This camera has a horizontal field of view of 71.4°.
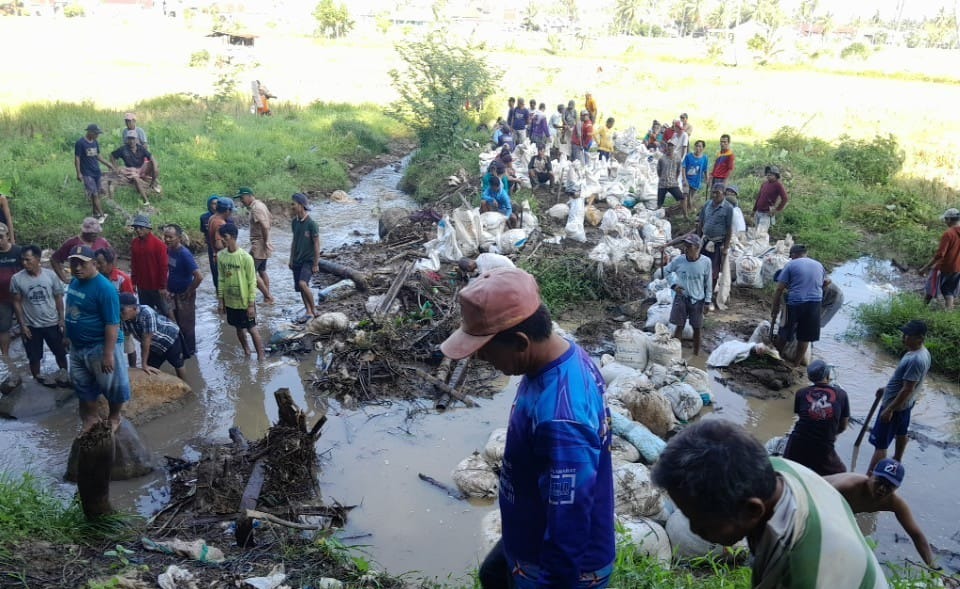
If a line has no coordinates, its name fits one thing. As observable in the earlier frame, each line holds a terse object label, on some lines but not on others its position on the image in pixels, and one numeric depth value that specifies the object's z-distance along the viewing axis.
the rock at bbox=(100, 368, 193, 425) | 6.00
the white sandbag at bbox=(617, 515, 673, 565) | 4.10
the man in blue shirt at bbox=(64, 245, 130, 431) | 4.96
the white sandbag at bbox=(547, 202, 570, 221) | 11.89
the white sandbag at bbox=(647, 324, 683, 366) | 6.82
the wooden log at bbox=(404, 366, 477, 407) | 6.52
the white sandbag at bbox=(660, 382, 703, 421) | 6.12
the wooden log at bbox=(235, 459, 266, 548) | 4.14
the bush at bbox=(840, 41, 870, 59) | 40.03
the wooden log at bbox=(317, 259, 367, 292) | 9.15
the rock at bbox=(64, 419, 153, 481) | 5.06
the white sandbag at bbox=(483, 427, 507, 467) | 5.30
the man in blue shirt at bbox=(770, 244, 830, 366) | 6.83
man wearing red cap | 1.84
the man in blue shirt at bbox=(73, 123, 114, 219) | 10.36
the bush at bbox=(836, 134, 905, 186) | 15.42
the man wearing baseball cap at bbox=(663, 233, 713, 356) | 7.16
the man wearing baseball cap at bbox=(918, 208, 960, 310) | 7.98
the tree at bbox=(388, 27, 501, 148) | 16.72
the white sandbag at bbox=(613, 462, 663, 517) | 4.50
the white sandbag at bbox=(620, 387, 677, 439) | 5.82
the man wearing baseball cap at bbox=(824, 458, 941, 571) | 2.86
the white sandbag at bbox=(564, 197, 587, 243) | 10.74
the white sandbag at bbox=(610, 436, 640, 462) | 5.05
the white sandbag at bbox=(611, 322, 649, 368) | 6.89
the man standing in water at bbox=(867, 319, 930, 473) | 4.84
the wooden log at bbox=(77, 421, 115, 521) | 3.98
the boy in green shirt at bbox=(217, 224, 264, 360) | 6.80
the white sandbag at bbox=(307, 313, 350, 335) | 7.70
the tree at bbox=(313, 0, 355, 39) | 46.75
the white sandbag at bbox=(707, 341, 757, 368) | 7.21
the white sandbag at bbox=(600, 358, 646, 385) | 6.50
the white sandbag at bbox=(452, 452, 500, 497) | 5.07
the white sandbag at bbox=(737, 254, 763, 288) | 9.30
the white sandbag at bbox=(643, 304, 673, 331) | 7.89
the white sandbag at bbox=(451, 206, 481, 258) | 9.91
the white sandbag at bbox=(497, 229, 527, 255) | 9.97
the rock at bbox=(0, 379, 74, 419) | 5.96
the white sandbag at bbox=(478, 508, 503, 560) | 4.31
